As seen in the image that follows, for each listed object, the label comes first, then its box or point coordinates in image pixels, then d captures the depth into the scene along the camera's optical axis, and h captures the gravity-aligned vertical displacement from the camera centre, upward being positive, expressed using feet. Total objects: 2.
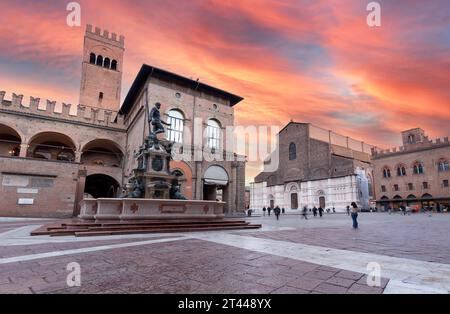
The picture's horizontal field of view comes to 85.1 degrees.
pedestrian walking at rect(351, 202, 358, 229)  35.94 -2.83
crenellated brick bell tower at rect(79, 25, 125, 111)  123.03 +63.99
